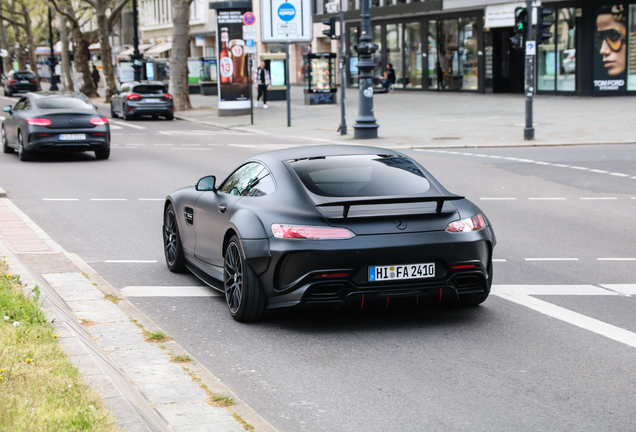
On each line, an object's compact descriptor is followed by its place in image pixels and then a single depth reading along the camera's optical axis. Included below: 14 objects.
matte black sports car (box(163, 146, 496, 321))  6.00
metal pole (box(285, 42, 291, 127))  29.27
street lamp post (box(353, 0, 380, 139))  24.34
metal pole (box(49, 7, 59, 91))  67.88
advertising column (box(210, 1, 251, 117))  36.44
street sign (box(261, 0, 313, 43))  30.89
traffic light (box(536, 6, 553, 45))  21.64
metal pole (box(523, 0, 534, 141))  21.70
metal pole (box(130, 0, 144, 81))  45.34
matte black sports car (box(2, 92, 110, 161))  19.19
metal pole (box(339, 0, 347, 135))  25.91
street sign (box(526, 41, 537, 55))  21.55
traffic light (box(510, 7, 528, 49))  21.83
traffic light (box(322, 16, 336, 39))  25.82
